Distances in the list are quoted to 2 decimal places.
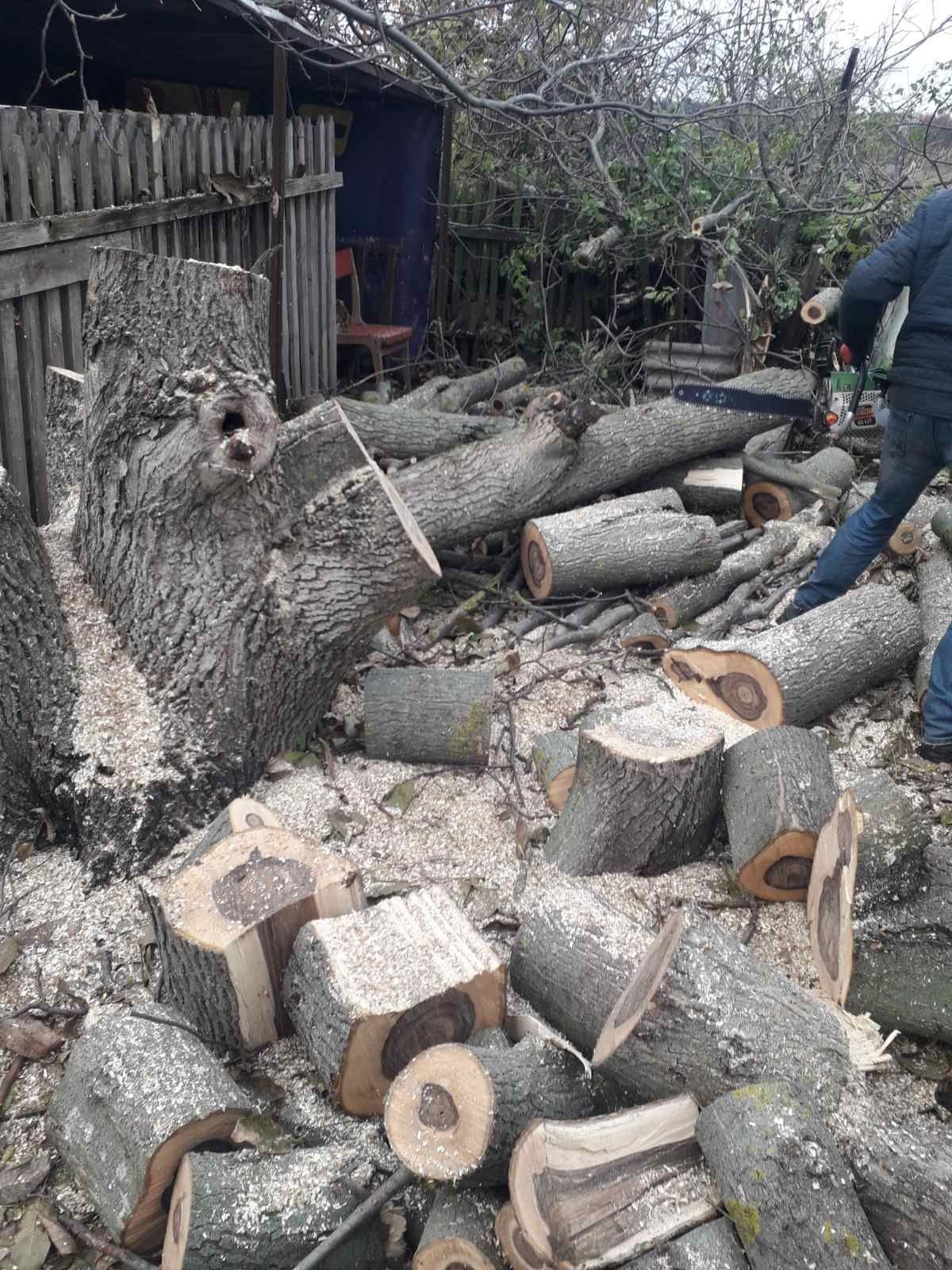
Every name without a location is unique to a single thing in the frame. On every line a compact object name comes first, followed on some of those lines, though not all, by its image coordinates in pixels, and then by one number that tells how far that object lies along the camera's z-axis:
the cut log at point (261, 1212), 1.62
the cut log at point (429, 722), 3.30
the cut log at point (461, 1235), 1.59
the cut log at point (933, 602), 3.92
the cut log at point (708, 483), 5.42
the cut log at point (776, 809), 2.57
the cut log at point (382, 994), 1.91
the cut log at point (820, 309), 6.15
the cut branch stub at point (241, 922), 2.09
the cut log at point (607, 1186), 1.54
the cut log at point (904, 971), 2.27
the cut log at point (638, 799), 2.71
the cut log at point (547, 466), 4.60
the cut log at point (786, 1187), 1.48
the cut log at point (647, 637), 4.26
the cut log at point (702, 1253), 1.53
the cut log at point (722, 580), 4.50
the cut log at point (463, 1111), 1.62
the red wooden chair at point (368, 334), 7.07
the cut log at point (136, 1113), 1.75
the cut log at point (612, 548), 4.50
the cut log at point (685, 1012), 1.82
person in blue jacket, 3.63
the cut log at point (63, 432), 3.33
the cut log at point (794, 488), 5.51
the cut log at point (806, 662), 3.54
